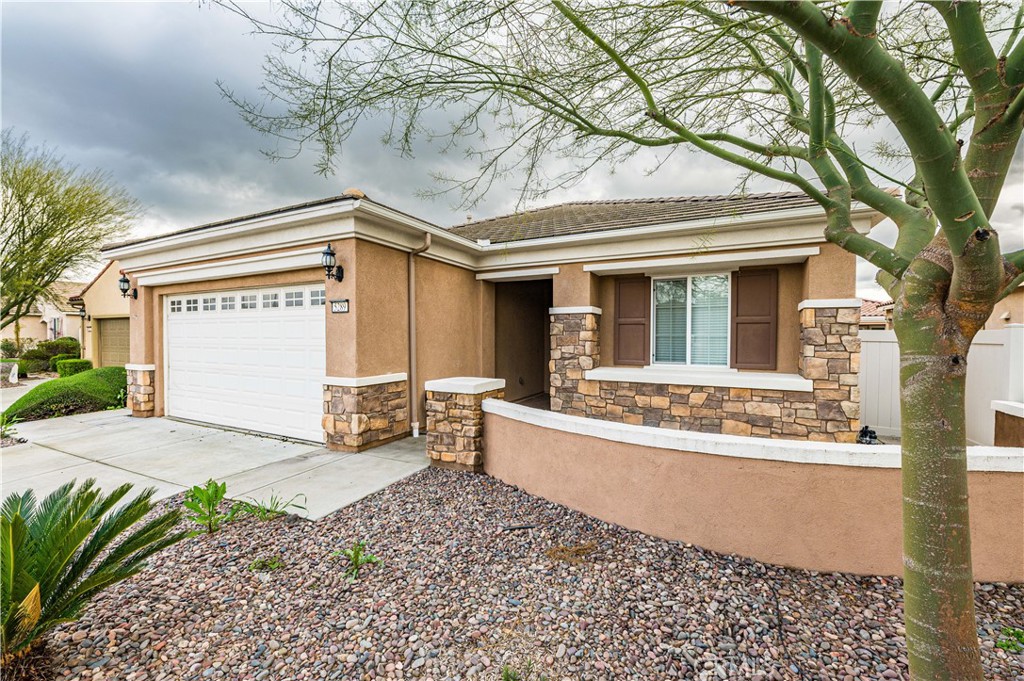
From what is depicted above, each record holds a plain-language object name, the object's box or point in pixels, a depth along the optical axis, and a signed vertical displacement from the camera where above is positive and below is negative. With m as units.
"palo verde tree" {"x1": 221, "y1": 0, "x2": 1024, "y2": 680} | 1.57 +1.70
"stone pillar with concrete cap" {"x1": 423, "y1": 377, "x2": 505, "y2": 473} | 5.14 -1.06
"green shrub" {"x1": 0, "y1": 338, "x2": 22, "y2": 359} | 20.29 -0.53
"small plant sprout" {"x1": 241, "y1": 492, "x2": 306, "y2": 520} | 3.98 -1.64
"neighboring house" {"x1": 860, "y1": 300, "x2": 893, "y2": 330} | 15.16 +0.66
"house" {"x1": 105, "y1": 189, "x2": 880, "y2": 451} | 6.23 +0.29
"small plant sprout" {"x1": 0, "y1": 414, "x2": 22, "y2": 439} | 6.97 -1.52
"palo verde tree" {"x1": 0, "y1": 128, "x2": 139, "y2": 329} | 15.16 +4.40
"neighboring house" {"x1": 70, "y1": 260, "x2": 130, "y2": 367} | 13.50 +0.60
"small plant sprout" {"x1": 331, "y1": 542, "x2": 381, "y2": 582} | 3.13 -1.69
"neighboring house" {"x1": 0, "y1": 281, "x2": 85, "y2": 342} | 22.84 +0.77
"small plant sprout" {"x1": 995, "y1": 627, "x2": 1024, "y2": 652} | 2.41 -1.75
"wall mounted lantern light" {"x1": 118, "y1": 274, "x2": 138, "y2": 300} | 8.85 +1.00
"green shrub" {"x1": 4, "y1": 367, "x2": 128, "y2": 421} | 8.37 -1.21
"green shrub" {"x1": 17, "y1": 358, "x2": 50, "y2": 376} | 18.14 -1.24
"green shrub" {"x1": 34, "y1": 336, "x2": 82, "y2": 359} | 19.95 -0.49
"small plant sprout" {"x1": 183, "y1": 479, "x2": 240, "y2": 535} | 3.74 -1.49
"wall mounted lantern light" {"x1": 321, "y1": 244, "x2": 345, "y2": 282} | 6.12 +0.99
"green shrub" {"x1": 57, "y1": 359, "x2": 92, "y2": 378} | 14.45 -0.97
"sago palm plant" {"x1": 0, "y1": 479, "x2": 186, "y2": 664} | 2.10 -1.21
